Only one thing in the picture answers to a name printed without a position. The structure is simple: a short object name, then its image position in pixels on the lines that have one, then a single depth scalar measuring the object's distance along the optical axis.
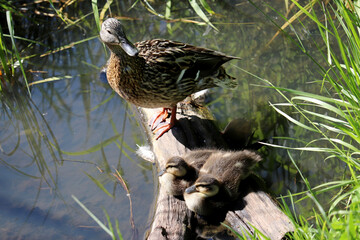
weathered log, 5.39
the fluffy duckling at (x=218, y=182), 5.57
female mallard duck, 6.56
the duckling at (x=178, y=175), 5.89
